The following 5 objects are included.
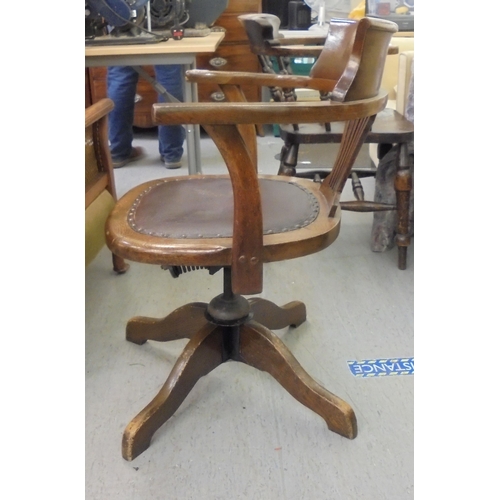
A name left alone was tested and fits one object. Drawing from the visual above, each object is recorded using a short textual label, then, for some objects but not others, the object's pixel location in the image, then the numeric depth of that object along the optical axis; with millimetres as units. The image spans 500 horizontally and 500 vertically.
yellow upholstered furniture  1485
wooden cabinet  3023
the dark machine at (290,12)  3277
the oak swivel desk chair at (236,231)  813
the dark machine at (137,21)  1833
